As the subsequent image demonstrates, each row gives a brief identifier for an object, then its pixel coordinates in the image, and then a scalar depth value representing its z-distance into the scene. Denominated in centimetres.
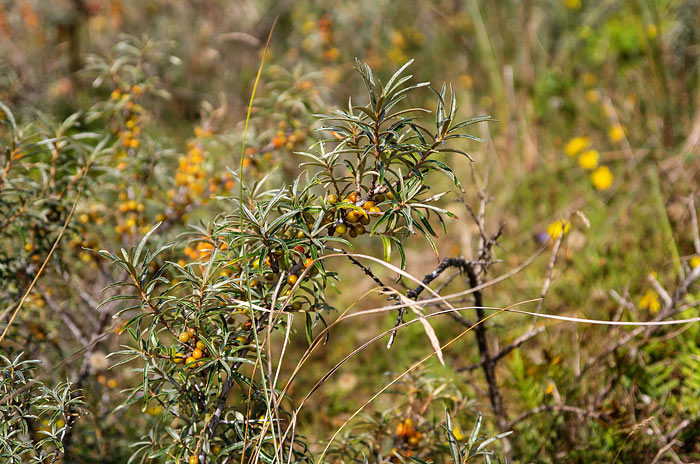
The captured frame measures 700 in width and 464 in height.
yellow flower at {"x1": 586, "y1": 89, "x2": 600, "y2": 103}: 375
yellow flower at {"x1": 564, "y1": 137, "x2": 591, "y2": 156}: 337
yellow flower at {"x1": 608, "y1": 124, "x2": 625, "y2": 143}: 314
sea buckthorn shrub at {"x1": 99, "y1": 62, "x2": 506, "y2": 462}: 101
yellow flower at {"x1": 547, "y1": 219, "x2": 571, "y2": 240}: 238
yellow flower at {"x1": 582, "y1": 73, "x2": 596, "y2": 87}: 403
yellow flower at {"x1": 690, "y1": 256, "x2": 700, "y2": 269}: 220
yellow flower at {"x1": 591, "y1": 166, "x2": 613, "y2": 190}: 305
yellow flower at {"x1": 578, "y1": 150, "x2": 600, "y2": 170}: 315
